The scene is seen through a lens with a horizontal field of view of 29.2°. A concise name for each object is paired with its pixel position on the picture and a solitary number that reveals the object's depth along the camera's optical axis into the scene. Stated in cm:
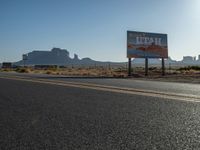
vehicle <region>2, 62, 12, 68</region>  13345
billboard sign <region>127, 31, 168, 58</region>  4325
